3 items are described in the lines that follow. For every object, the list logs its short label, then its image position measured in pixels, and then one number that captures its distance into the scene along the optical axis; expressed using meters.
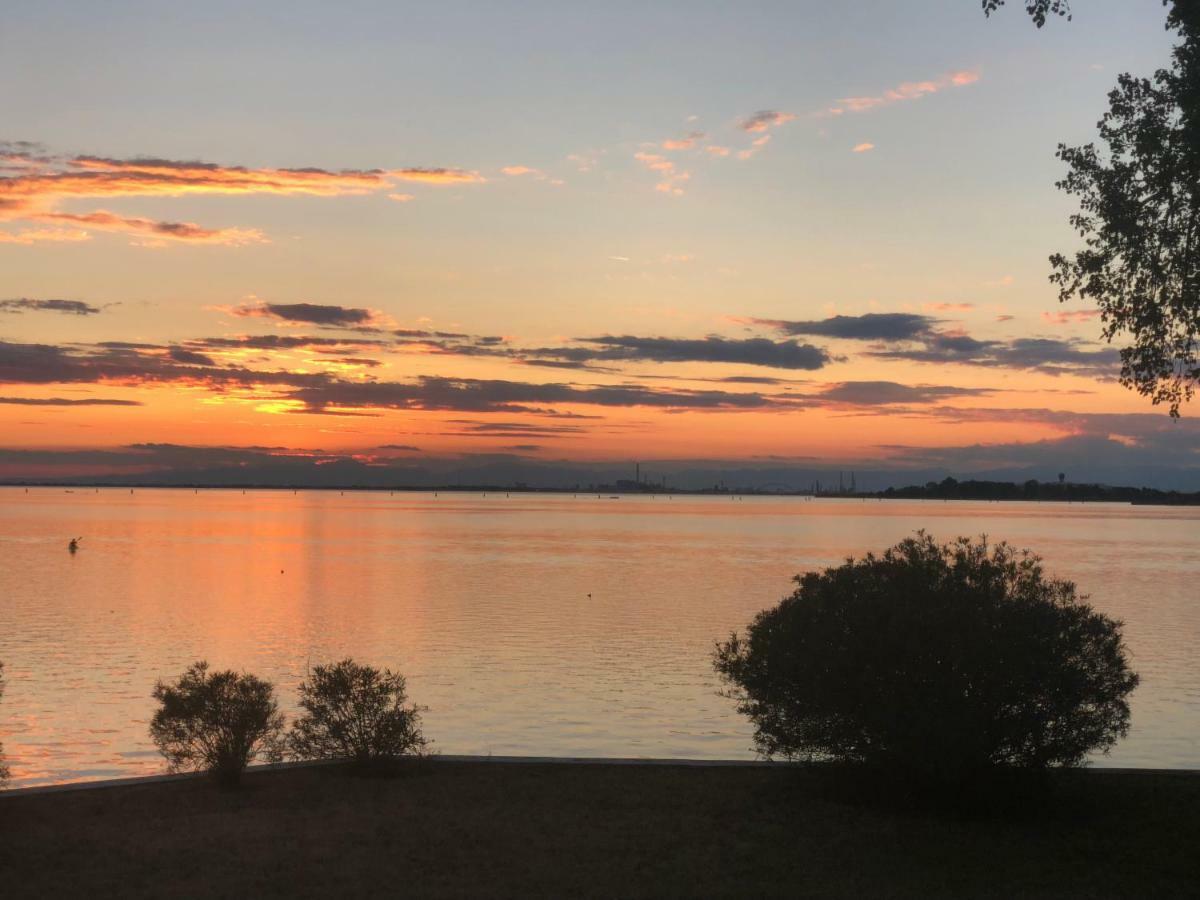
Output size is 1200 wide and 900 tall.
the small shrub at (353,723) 18.20
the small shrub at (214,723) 17.33
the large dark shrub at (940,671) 15.42
